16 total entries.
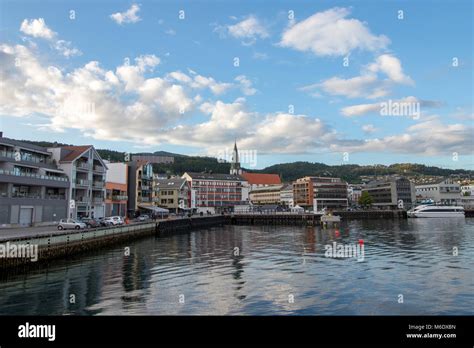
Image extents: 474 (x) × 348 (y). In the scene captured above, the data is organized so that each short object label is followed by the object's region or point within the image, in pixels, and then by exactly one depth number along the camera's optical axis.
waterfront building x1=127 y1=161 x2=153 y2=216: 97.19
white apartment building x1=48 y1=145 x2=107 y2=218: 70.19
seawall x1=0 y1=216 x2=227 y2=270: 31.77
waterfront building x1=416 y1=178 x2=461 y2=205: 194.38
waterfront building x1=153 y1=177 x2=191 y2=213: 136.75
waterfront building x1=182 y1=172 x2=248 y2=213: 175.88
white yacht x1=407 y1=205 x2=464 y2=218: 137.38
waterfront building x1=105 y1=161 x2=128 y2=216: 84.62
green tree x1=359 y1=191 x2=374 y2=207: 191.62
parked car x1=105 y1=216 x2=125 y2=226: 65.95
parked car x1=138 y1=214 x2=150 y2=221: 88.06
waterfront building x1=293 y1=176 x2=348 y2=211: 193.75
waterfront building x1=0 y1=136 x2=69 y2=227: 54.00
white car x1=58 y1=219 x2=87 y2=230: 51.54
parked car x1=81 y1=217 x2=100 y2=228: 57.75
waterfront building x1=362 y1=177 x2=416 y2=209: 197.32
